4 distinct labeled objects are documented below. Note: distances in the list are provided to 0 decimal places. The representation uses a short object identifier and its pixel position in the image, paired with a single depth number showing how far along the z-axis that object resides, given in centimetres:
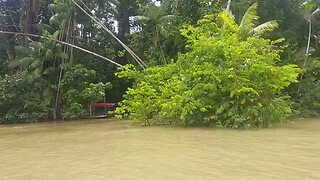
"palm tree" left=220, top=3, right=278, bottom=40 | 853
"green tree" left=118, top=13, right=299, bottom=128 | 749
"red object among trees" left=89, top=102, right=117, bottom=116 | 1347
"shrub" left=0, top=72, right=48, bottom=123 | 1218
